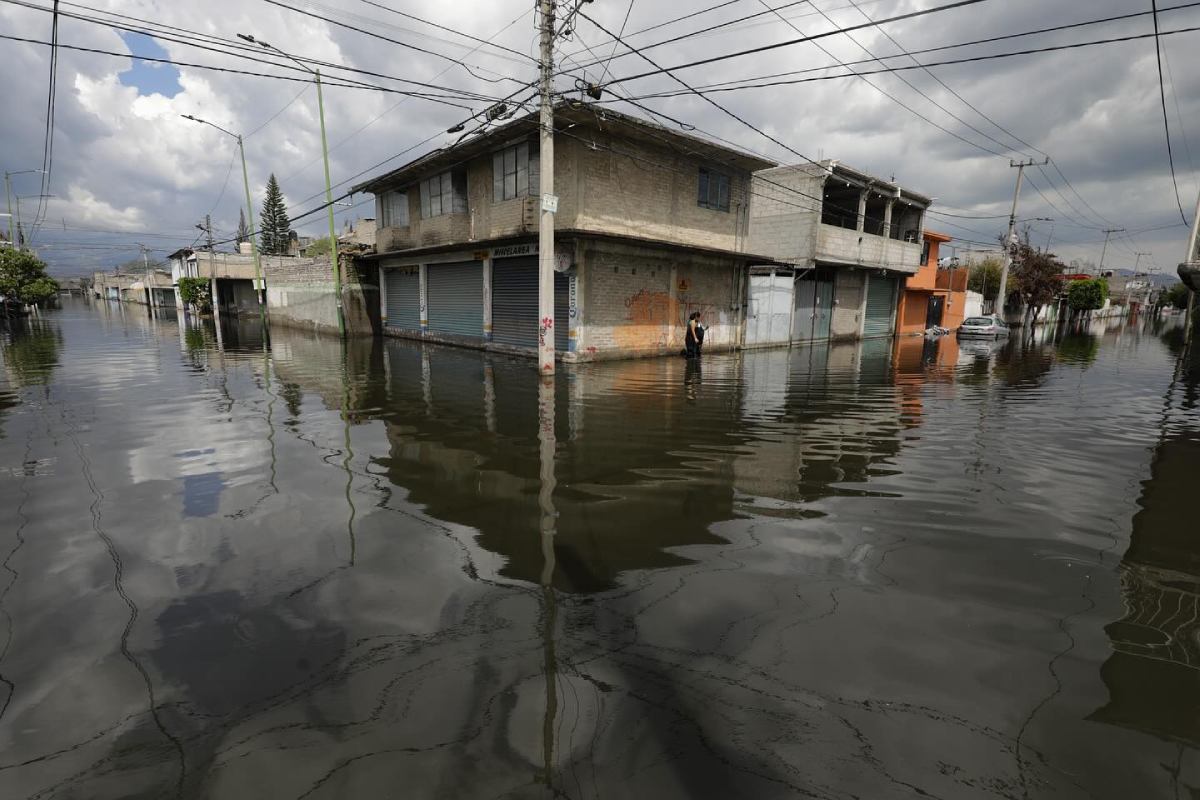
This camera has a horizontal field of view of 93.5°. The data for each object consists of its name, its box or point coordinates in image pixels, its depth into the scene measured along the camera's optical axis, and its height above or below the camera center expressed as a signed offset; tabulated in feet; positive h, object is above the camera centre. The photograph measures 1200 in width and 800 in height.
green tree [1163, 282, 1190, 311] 205.46 +8.68
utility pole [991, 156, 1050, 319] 121.70 +15.36
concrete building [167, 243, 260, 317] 157.79 +7.43
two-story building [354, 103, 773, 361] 56.03 +8.11
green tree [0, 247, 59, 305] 110.42 +4.69
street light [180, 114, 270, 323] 100.17 +9.93
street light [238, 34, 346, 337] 79.47 +8.17
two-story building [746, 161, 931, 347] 79.56 +9.96
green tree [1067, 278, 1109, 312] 185.16 +7.18
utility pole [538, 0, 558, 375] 42.73 +7.25
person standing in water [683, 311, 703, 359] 57.72 -2.90
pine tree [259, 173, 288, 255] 258.98 +38.23
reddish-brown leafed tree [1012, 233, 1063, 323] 147.84 +10.72
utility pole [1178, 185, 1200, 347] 38.99 +4.42
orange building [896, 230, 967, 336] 115.75 +3.81
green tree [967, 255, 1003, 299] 159.74 +10.34
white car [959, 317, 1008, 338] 103.65 -2.33
